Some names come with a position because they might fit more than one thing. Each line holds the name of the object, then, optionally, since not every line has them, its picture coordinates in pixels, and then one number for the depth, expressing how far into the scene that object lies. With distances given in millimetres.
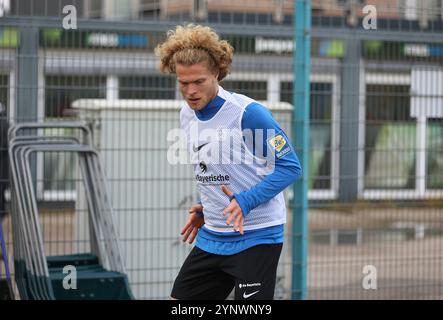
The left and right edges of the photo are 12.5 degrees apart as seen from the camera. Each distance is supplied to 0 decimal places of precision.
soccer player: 10480
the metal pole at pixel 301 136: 16118
